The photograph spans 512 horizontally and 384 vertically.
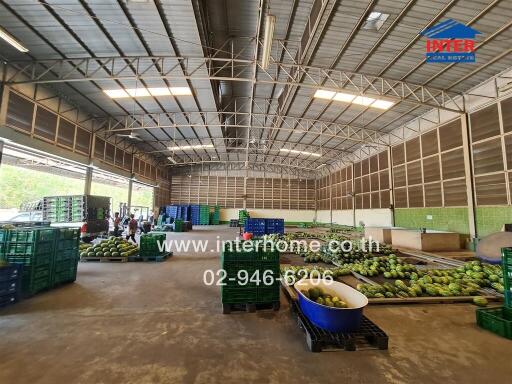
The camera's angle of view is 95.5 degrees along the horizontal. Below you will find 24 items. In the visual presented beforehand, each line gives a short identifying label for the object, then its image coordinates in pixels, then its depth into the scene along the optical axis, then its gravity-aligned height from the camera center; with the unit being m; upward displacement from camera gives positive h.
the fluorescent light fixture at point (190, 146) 22.18 +6.60
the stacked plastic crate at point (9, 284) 4.08 -1.29
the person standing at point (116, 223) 12.06 -0.44
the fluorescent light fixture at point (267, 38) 5.88 +4.93
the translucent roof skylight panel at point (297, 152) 22.77 +6.51
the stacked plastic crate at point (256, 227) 14.98 -0.67
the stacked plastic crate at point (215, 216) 27.09 -0.01
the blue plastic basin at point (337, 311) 3.00 -1.24
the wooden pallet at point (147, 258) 8.19 -1.52
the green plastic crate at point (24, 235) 4.73 -0.45
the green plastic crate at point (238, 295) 4.08 -1.39
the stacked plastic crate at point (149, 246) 8.28 -1.10
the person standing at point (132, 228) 11.12 -0.64
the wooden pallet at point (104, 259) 8.04 -1.55
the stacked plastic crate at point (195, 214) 25.47 +0.18
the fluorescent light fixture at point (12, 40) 6.07 +4.71
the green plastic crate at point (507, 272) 3.62 -0.81
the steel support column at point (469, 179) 10.83 +1.94
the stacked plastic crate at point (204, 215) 25.97 +0.09
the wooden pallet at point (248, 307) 4.09 -1.63
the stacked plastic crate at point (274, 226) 15.12 -0.59
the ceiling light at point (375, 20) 7.79 +6.82
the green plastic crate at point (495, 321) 3.25 -1.48
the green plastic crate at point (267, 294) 4.17 -1.39
